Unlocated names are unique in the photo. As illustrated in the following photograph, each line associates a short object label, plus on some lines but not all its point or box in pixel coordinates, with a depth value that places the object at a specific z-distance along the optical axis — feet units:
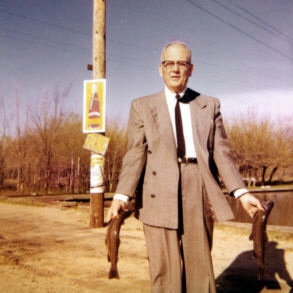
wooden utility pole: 23.70
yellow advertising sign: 23.45
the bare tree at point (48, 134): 75.03
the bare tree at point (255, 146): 127.13
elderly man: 7.66
